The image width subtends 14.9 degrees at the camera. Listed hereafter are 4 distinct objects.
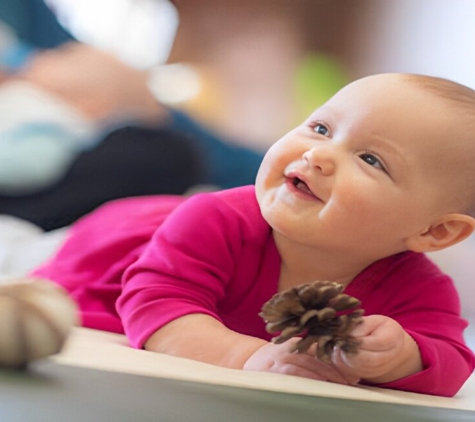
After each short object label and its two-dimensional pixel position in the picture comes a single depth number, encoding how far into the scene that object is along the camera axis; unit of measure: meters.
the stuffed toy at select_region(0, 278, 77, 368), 0.99
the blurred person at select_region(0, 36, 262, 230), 1.59
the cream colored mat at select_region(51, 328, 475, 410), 1.04
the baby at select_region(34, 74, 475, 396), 1.15
